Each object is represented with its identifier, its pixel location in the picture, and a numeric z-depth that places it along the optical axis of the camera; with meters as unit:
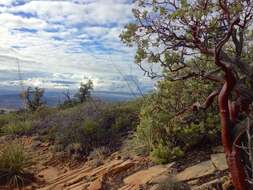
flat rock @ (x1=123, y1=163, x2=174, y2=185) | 3.29
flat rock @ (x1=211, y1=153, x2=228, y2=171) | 3.09
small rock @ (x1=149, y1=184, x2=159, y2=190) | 3.02
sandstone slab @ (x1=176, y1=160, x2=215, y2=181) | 3.09
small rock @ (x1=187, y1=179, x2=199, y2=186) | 3.01
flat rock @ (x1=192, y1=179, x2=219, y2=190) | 2.88
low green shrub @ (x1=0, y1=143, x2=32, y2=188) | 4.29
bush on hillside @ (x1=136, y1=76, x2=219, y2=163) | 3.39
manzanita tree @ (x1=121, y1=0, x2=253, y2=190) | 2.53
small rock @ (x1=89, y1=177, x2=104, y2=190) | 3.47
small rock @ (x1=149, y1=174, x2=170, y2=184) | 3.06
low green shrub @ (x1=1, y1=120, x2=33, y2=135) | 6.14
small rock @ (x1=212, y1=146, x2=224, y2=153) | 3.44
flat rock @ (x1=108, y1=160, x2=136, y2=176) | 3.76
